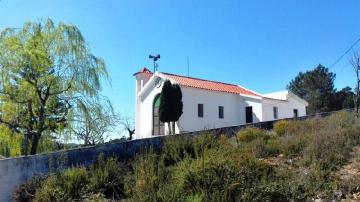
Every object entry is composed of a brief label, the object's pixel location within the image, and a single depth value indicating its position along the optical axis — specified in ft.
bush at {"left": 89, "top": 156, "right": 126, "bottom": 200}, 27.04
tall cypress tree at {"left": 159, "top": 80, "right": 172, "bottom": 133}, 93.61
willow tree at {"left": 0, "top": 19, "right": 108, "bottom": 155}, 57.31
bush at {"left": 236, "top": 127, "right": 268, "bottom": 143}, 36.74
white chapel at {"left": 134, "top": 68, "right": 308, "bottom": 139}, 101.91
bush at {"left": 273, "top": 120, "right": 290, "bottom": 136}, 40.52
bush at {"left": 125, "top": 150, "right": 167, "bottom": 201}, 21.25
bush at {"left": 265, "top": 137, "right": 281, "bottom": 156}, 31.12
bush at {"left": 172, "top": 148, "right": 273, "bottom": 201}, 20.18
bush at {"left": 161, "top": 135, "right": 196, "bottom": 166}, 30.22
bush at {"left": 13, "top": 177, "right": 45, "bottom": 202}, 31.39
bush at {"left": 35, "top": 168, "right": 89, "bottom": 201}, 27.07
